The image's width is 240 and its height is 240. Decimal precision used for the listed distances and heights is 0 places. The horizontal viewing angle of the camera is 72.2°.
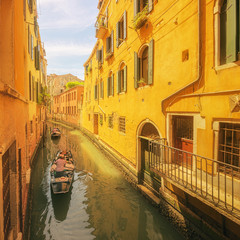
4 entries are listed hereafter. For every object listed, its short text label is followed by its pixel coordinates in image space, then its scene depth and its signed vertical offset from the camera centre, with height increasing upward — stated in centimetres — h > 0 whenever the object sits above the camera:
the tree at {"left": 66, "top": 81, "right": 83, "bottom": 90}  4302 +854
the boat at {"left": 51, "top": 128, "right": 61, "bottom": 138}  2261 -240
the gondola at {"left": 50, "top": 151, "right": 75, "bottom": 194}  827 -330
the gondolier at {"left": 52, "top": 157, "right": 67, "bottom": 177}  897 -294
